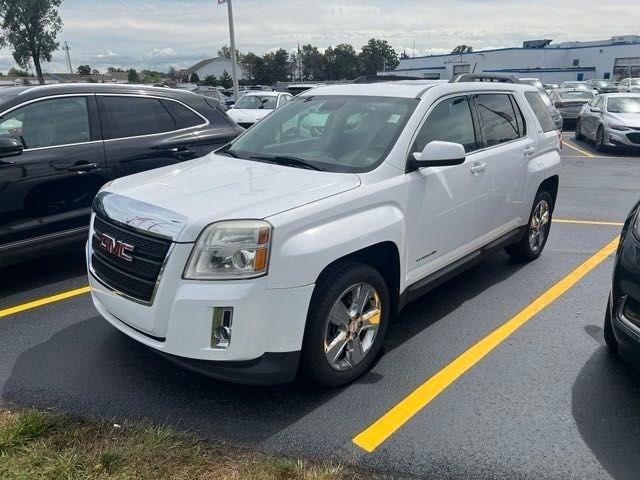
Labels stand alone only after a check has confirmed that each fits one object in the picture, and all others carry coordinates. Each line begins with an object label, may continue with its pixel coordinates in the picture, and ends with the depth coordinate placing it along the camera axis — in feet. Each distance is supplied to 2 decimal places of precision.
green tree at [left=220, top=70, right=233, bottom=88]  254.98
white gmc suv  9.17
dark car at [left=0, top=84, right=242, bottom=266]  15.12
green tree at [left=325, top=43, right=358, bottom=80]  333.46
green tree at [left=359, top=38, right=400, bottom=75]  343.09
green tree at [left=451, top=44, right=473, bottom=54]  368.68
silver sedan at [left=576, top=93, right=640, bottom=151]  45.55
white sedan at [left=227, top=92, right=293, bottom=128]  49.92
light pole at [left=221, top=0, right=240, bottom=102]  80.74
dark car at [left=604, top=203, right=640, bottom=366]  9.86
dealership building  188.55
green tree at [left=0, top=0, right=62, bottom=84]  119.75
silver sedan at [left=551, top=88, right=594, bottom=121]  68.18
